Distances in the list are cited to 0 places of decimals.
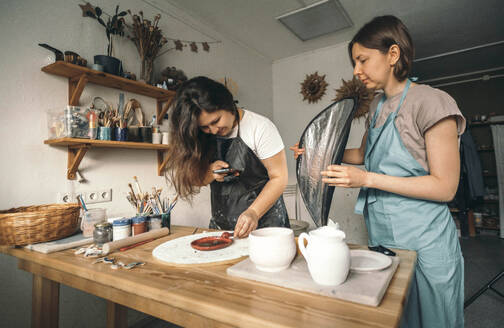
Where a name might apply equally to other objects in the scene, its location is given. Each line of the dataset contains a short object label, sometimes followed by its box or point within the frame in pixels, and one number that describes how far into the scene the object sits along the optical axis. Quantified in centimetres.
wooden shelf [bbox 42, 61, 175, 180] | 151
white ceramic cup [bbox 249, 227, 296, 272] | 65
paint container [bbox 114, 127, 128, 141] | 170
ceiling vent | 252
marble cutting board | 54
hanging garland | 176
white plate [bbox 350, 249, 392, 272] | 66
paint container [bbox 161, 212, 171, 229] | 130
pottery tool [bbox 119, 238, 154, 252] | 97
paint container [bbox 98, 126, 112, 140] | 161
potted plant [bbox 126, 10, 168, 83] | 196
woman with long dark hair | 114
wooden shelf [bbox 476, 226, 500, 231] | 440
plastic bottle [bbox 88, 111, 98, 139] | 155
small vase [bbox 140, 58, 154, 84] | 198
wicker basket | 102
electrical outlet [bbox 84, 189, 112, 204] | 174
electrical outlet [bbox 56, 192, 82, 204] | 163
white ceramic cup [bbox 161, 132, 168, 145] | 198
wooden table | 49
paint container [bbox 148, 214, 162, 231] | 125
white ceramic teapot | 56
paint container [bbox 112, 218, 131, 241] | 115
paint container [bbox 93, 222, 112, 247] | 107
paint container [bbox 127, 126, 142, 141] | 178
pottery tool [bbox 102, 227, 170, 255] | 92
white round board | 80
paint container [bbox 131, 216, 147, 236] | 120
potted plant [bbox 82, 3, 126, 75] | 166
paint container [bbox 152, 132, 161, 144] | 193
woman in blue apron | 87
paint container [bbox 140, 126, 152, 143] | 185
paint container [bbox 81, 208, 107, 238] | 120
